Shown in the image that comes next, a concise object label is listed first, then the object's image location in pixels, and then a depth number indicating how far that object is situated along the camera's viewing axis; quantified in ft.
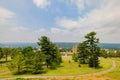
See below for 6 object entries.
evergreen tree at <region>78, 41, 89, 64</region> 112.47
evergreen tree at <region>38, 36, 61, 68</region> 98.07
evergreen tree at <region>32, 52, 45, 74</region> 86.97
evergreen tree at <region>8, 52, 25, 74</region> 89.38
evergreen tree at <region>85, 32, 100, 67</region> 105.14
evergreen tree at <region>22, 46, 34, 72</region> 89.90
